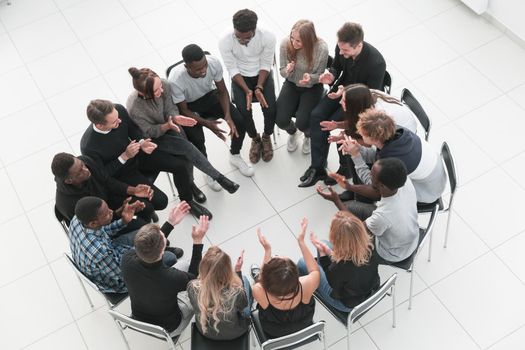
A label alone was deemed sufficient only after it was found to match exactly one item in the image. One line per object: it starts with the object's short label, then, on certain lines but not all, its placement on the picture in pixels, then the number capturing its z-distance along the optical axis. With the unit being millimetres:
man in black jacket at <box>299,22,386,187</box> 4191
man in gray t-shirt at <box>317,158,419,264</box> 3426
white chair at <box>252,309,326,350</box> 3271
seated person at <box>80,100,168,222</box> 4008
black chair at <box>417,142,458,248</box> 3871
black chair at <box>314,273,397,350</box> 3365
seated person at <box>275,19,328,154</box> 4371
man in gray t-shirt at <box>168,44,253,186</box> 4454
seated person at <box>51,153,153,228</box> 3791
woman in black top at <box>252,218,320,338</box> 3172
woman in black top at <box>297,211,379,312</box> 3367
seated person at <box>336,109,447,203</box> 3750
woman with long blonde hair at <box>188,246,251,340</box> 3281
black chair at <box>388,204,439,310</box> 3736
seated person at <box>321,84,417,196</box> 3943
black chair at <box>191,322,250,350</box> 3506
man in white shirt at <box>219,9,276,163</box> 4586
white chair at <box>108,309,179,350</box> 3385
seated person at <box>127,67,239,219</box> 4160
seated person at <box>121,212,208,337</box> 3365
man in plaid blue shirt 3592
